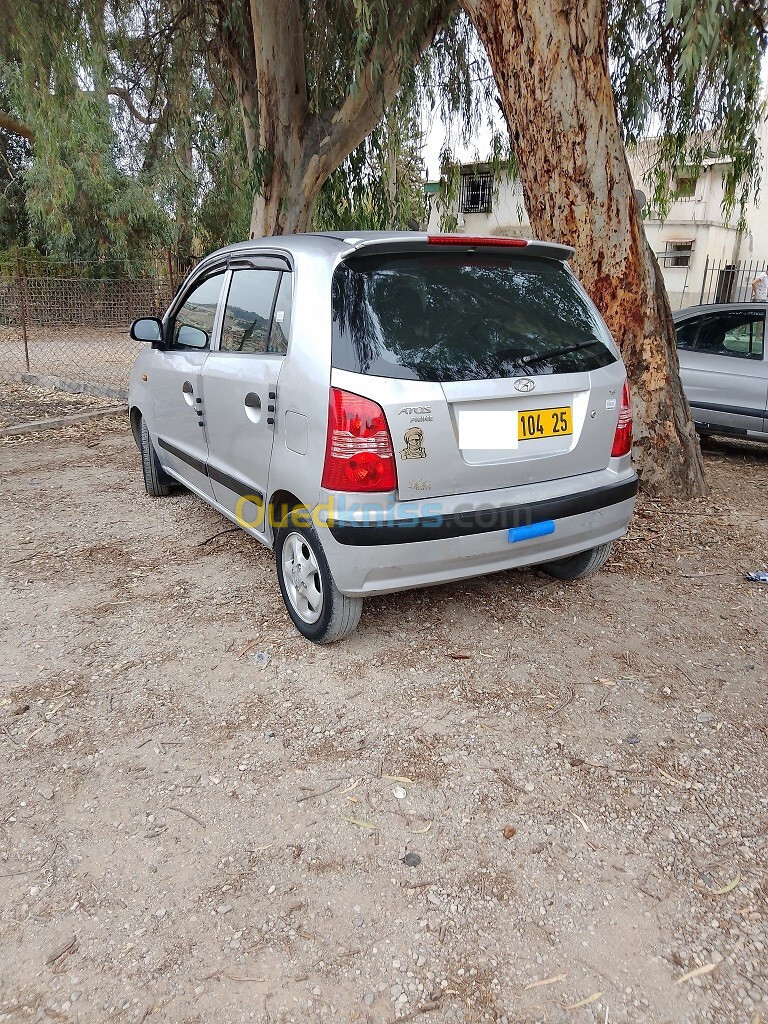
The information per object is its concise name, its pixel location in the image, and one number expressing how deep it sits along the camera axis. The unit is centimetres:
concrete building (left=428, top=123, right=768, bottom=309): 2428
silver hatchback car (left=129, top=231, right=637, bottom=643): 294
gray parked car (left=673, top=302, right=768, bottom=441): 676
